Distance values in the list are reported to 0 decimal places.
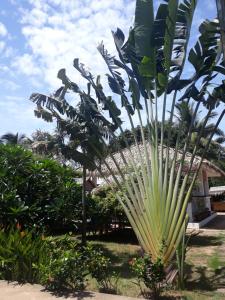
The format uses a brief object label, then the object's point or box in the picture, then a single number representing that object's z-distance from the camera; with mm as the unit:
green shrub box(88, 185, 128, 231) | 9214
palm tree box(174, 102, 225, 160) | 17578
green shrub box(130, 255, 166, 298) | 3876
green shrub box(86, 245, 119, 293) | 4008
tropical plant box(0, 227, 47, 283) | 4306
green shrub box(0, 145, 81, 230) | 5526
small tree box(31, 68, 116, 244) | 6682
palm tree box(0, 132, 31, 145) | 20265
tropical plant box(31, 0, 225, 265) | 4926
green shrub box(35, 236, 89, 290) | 3821
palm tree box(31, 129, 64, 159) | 7347
